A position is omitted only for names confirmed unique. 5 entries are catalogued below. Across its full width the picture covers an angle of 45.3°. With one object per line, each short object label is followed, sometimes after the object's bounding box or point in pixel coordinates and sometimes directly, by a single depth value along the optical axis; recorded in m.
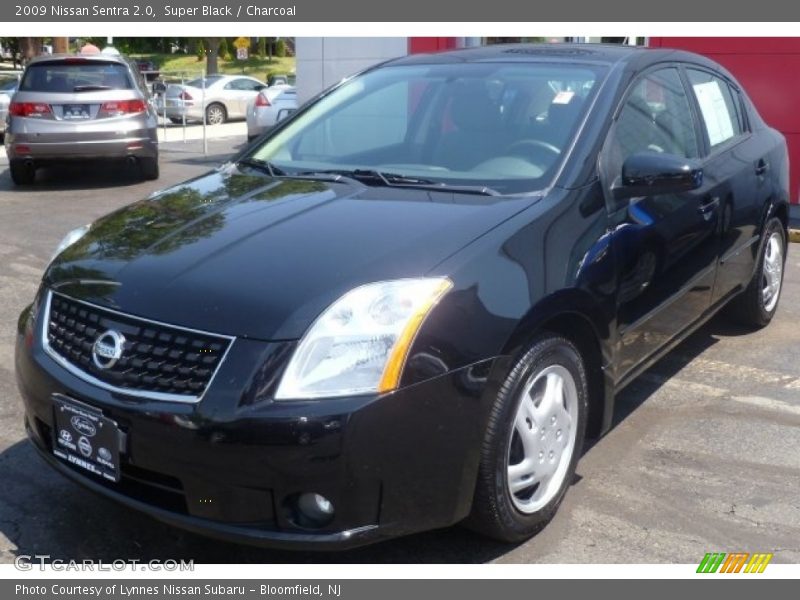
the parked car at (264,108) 16.23
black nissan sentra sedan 2.76
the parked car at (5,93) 17.69
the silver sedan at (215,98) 23.86
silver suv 11.41
